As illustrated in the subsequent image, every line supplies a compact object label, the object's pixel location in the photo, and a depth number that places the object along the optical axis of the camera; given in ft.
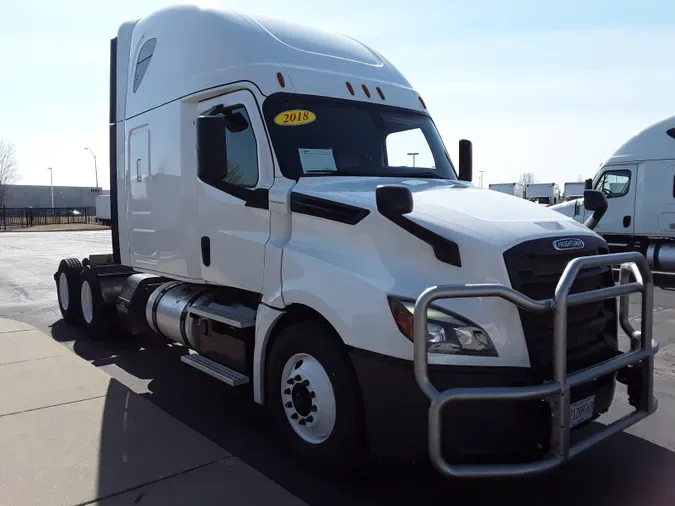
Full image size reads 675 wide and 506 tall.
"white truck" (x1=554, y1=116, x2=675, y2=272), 46.80
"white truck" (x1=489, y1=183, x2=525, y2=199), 134.21
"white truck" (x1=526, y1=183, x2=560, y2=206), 142.31
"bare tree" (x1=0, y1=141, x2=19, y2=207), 213.25
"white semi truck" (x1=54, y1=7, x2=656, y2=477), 10.85
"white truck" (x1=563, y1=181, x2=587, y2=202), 135.23
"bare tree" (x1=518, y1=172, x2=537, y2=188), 368.56
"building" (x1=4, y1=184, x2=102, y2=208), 300.26
